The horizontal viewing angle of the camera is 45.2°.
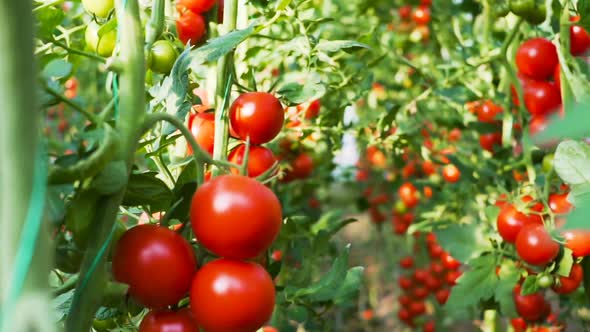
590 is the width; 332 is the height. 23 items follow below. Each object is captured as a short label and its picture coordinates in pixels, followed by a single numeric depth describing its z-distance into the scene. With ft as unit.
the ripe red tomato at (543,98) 4.13
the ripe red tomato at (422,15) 7.03
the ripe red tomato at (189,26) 3.15
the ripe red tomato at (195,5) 3.14
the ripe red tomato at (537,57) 4.06
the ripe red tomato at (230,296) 1.98
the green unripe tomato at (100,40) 2.65
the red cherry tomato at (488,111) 5.09
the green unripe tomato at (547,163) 4.06
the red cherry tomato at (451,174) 6.01
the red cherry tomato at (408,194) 7.81
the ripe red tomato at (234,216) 1.94
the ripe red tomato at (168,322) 2.11
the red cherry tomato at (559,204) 3.70
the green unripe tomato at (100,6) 2.67
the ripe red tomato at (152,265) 2.00
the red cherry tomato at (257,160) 2.75
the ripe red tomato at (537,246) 3.55
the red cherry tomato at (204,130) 2.78
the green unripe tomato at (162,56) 2.61
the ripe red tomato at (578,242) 3.49
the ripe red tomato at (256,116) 2.62
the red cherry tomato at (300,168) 5.32
